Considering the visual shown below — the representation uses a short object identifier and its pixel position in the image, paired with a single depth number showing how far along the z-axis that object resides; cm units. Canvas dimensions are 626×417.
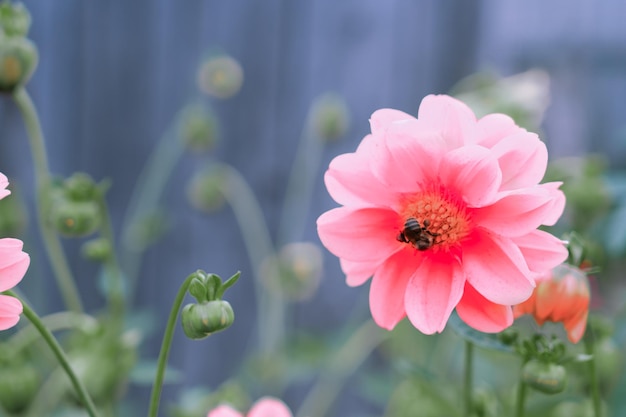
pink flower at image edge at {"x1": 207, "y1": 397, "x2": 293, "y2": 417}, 63
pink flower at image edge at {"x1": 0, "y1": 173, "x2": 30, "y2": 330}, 56
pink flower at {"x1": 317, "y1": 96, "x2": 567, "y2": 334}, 58
